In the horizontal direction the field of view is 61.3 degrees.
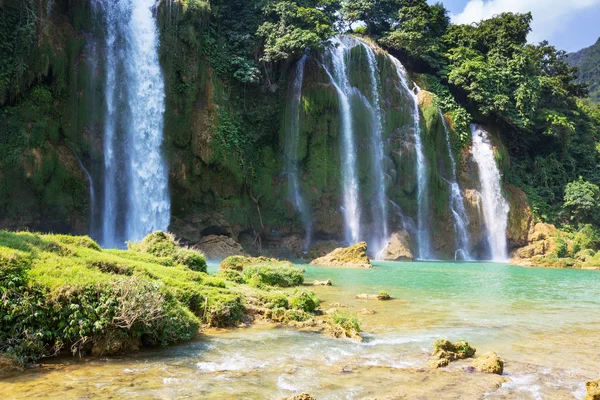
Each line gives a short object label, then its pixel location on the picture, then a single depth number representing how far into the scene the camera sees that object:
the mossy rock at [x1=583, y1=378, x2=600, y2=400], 5.95
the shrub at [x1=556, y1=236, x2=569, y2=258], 36.25
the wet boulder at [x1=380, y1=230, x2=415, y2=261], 34.28
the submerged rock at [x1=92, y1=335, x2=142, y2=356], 7.21
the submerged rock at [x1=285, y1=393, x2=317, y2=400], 5.49
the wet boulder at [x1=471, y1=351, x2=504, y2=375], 7.32
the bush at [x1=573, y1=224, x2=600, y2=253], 36.44
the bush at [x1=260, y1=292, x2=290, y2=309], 11.35
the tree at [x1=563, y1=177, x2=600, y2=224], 39.31
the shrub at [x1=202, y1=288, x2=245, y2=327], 9.84
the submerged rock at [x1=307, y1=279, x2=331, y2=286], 17.45
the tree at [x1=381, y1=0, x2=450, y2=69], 41.34
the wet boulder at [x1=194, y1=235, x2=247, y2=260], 30.02
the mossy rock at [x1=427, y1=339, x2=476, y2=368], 7.63
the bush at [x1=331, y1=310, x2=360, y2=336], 9.60
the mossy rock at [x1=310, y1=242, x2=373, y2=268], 27.52
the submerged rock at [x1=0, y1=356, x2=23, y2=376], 6.16
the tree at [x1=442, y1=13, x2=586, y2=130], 41.12
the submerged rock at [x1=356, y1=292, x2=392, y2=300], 14.39
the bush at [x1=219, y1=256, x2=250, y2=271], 20.06
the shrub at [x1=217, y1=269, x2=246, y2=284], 14.83
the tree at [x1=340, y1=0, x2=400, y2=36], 43.69
